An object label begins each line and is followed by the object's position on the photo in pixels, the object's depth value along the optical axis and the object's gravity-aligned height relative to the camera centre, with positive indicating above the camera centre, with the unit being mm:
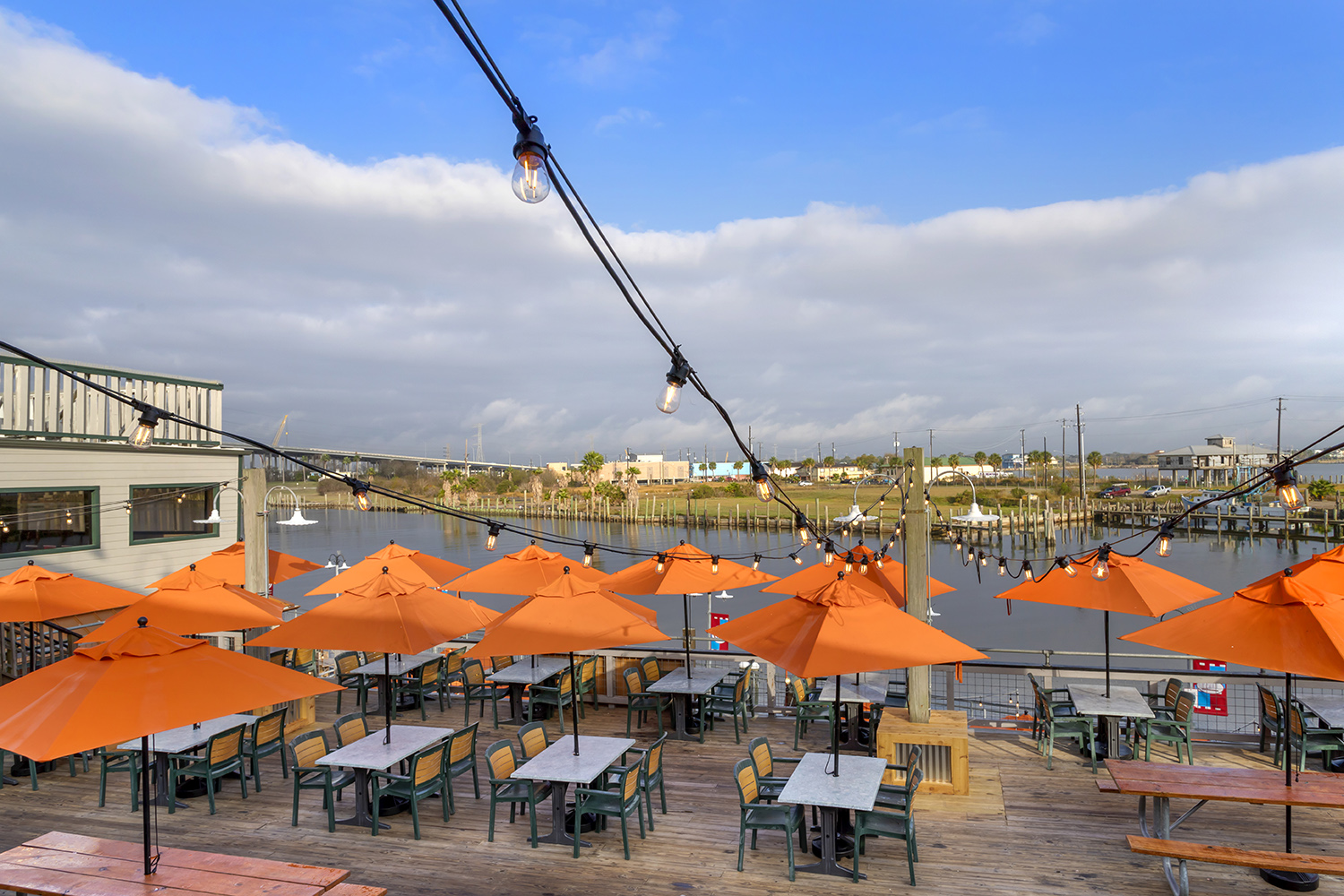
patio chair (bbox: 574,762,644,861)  7145 -3127
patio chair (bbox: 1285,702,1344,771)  8484 -2996
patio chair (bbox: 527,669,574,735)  11203 -3375
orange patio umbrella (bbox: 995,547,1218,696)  9289 -1549
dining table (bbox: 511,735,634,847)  7262 -2913
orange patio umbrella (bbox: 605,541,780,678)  11383 -1676
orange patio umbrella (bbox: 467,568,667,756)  8109 -1729
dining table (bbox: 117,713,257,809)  8180 -2962
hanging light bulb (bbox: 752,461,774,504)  7012 -165
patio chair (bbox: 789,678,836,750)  10359 -3287
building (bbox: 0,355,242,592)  15398 -363
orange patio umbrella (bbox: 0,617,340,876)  4426 -1432
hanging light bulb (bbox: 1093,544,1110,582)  9602 -1241
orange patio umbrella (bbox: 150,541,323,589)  12312 -1623
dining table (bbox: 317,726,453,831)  7609 -2911
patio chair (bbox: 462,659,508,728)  11742 -3441
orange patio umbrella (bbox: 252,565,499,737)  8219 -1739
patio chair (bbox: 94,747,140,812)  8406 -3356
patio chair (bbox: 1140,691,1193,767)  9234 -3156
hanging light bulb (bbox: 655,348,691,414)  4992 +477
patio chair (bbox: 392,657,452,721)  12078 -3451
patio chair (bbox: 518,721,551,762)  8258 -2940
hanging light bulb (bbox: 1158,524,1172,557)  9230 -953
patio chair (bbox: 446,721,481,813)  8273 -3080
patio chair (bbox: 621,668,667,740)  11072 -3371
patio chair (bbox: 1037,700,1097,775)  9313 -3244
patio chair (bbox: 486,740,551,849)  7453 -3135
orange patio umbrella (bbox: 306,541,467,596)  11617 -1688
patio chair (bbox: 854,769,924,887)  6625 -3102
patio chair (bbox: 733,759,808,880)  6798 -3103
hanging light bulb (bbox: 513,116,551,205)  3281 +1235
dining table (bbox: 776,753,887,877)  6586 -2838
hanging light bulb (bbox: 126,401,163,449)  5631 +282
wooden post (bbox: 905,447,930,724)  8664 -1168
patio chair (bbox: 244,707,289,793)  8789 -3166
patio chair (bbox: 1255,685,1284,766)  9297 -3038
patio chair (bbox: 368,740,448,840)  7629 -3154
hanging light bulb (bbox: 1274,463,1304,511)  6484 -196
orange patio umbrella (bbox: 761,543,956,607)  10102 -1616
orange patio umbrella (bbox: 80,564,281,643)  9492 -1813
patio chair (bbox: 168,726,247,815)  8195 -3187
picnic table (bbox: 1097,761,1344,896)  5859 -2654
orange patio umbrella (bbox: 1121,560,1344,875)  5676 -1288
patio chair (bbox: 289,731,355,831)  7742 -3062
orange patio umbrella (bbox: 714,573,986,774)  6547 -1528
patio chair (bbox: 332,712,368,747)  8516 -2922
